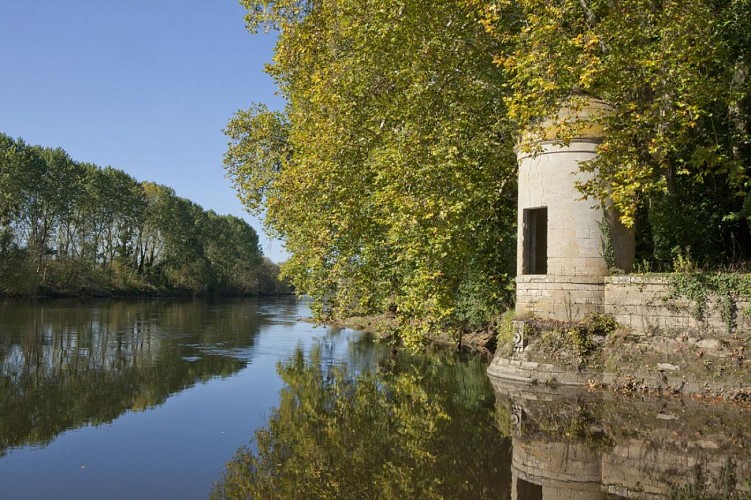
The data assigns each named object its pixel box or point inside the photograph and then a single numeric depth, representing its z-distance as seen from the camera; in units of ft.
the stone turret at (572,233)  48.57
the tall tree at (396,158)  53.67
